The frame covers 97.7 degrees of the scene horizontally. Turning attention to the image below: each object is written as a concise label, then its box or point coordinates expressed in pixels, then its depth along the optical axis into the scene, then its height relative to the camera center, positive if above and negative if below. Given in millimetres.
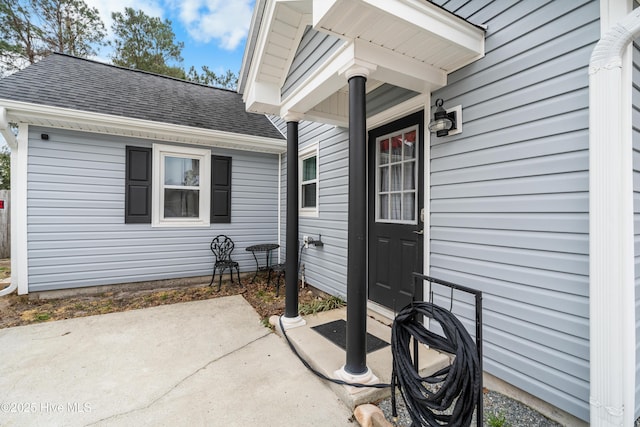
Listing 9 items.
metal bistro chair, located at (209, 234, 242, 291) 4971 -671
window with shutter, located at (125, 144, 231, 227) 4480 +447
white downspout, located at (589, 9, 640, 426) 1413 -123
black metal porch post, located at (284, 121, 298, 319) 3029 -136
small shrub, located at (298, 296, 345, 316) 3434 -1182
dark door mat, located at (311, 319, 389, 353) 2561 -1206
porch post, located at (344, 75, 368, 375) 2010 -198
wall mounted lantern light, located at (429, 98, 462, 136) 2254 +770
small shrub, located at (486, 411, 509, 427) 1678 -1260
